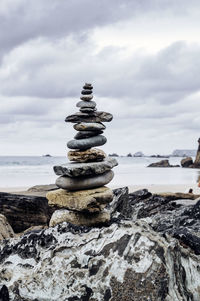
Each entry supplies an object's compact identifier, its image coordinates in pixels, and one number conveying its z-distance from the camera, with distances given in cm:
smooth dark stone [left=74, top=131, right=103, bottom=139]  695
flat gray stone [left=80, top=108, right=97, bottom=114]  691
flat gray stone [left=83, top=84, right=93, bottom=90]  705
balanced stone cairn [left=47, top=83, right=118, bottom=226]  667
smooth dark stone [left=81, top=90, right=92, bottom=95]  697
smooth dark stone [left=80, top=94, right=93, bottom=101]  694
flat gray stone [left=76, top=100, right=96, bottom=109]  689
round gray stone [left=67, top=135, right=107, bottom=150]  682
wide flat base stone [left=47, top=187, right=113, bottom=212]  660
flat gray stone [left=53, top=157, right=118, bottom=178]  653
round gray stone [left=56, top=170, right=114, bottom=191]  677
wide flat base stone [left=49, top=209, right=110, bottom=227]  678
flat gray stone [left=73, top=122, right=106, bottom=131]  684
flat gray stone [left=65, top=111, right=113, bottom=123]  689
